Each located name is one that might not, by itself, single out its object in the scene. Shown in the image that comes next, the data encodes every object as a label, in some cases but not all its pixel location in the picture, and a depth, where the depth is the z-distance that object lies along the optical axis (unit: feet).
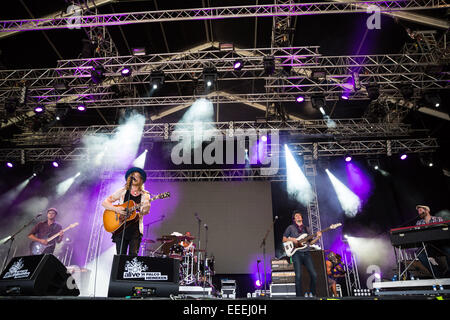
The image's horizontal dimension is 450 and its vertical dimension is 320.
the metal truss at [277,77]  26.00
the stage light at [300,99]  27.94
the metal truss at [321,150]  33.27
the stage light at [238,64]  25.40
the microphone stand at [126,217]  10.69
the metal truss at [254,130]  32.22
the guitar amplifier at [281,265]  22.48
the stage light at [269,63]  24.79
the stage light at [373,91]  26.22
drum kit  23.81
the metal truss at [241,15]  21.79
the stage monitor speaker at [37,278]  8.07
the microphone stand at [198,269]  23.77
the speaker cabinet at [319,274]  19.00
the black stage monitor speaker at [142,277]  8.59
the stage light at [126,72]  26.02
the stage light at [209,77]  25.50
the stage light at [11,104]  26.99
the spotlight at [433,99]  26.40
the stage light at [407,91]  26.02
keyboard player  14.43
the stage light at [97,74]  25.23
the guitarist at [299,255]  16.08
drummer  24.86
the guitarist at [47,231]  18.63
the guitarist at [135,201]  11.45
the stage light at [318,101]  27.50
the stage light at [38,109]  29.14
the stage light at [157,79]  25.92
